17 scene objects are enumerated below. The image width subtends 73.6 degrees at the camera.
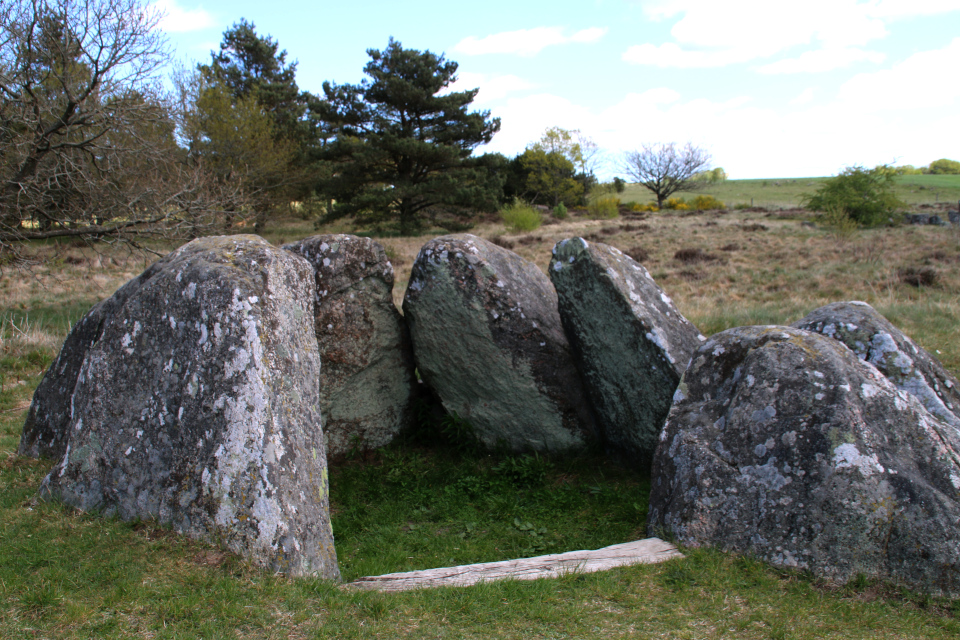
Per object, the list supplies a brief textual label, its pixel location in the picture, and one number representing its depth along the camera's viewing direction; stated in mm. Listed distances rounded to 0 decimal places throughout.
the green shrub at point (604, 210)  48406
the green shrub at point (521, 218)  34844
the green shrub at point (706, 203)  58238
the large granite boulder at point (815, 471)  3928
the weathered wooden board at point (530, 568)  4039
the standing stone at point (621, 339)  6289
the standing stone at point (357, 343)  7008
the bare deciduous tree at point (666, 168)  69500
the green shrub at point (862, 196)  33125
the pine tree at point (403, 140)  33031
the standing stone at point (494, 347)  6895
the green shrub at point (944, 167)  111144
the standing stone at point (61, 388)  5648
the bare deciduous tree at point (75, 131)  11766
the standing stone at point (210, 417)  4020
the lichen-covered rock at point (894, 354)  5230
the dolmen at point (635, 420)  3979
